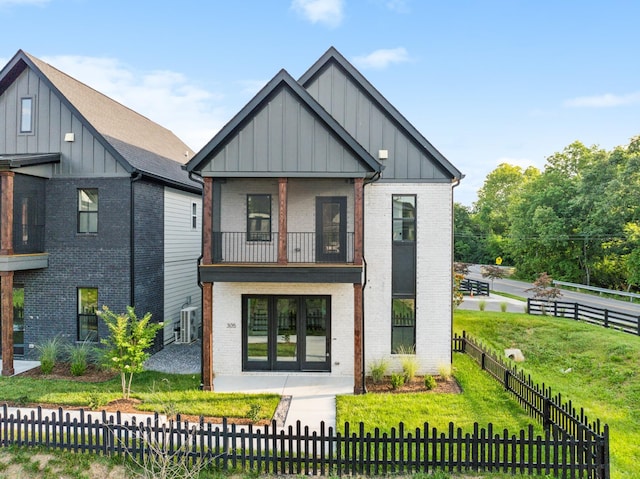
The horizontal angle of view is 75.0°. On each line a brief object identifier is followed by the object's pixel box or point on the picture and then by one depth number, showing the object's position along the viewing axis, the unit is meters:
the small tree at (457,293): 22.22
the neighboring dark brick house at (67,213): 13.80
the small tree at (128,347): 10.58
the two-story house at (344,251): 12.98
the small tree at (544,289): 23.56
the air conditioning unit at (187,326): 16.75
